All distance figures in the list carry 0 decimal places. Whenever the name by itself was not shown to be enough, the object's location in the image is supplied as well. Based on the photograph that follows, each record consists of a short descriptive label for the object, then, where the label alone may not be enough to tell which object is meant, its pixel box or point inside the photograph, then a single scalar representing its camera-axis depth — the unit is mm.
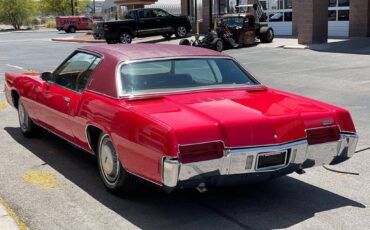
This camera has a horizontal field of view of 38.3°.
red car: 4109
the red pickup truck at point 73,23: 52188
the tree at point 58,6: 76000
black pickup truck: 28609
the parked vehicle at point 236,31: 23156
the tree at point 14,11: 72875
